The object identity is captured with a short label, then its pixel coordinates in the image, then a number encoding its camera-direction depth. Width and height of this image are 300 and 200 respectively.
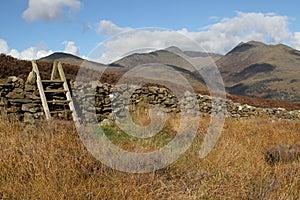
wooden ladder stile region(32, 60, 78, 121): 9.02
